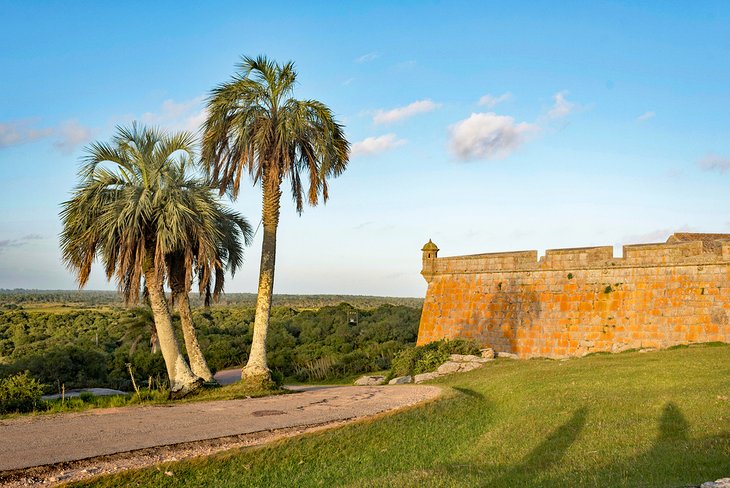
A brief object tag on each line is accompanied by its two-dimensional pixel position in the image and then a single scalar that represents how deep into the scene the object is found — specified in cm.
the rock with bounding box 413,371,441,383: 2098
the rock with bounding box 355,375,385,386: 2217
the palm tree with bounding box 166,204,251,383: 1662
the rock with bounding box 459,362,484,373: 2138
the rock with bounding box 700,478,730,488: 695
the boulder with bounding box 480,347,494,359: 2315
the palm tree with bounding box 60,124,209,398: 1562
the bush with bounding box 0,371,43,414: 1286
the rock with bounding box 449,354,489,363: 2231
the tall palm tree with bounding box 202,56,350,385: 1673
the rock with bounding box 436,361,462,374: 2144
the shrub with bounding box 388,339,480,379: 2291
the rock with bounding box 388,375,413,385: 2131
